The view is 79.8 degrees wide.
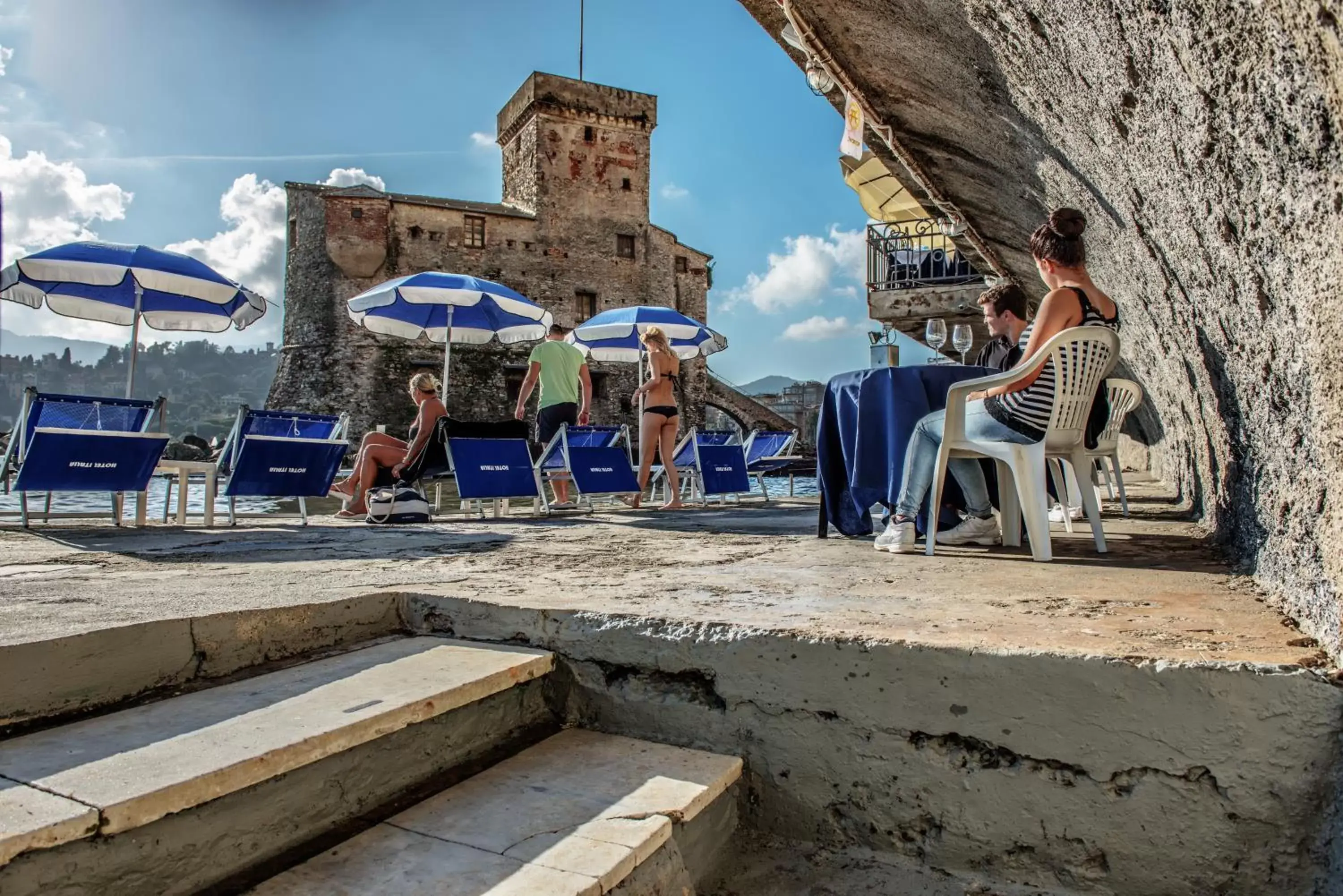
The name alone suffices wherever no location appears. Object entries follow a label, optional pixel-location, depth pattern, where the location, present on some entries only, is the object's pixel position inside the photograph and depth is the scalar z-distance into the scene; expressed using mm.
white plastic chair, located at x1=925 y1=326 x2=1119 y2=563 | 2533
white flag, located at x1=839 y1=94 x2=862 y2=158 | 4367
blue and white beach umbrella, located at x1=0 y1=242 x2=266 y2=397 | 5715
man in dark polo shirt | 3371
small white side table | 4863
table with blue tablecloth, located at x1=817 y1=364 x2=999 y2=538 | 3121
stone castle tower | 25812
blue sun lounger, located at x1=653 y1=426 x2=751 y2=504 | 7359
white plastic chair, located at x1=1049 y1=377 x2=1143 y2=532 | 3682
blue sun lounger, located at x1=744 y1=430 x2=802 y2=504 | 8953
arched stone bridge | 31203
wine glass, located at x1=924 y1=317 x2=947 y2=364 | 3730
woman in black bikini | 6035
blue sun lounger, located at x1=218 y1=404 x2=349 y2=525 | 5047
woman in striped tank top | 2564
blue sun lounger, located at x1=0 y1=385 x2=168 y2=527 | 4184
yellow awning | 11016
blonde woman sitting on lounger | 5574
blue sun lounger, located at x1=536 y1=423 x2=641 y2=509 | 5938
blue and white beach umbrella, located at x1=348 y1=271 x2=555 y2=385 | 7512
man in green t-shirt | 6477
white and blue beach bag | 5230
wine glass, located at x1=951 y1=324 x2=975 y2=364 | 3668
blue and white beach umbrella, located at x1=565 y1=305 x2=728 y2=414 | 9102
